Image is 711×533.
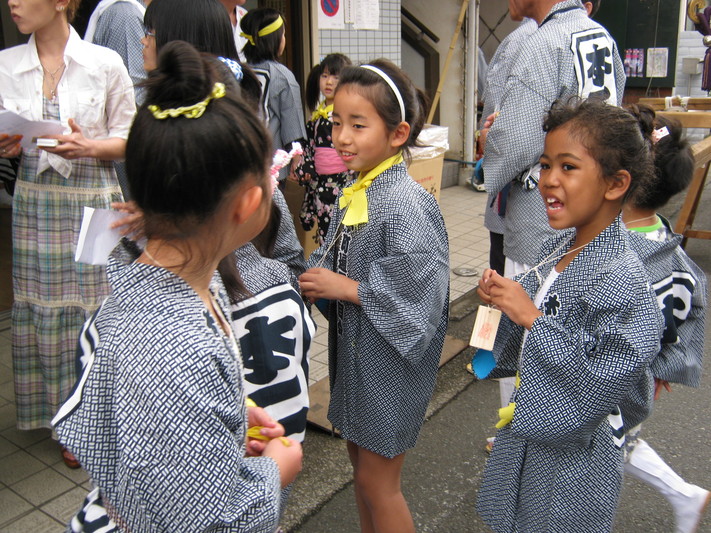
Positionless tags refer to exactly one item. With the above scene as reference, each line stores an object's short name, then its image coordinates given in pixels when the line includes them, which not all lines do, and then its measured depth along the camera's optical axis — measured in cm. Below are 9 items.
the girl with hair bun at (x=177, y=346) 105
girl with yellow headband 408
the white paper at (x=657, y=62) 1022
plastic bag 499
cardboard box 490
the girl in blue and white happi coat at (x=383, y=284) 210
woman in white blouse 264
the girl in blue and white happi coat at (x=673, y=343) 231
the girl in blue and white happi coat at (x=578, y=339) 175
